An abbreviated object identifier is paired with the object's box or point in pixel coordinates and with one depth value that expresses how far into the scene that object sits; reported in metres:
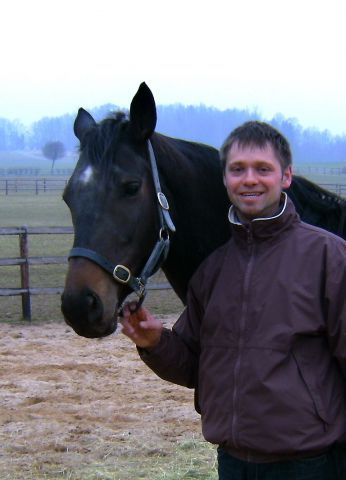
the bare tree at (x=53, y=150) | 81.75
